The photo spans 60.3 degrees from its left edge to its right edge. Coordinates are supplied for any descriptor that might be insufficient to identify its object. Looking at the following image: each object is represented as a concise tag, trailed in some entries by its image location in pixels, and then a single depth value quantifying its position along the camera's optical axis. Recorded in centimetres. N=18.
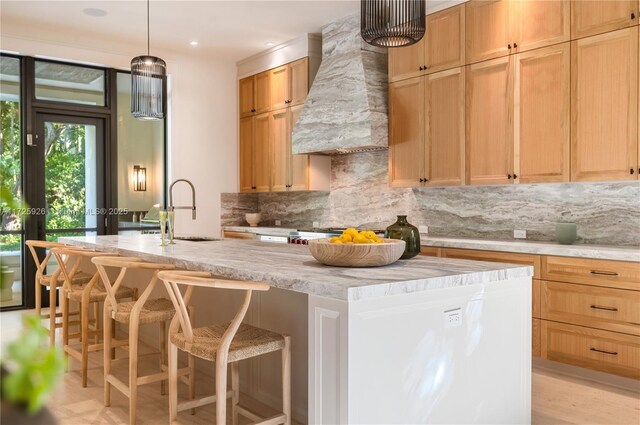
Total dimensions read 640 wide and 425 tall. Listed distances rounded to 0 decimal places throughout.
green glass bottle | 275
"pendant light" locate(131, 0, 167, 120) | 429
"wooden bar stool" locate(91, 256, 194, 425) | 274
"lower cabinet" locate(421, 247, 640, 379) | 336
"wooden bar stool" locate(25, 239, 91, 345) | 392
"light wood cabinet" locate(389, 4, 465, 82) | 458
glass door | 593
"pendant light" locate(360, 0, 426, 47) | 297
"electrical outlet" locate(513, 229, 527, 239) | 449
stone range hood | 510
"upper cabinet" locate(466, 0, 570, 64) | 391
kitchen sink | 431
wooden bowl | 236
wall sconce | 654
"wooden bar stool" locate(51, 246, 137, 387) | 338
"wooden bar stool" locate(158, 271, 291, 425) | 211
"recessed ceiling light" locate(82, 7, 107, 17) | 512
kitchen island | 194
